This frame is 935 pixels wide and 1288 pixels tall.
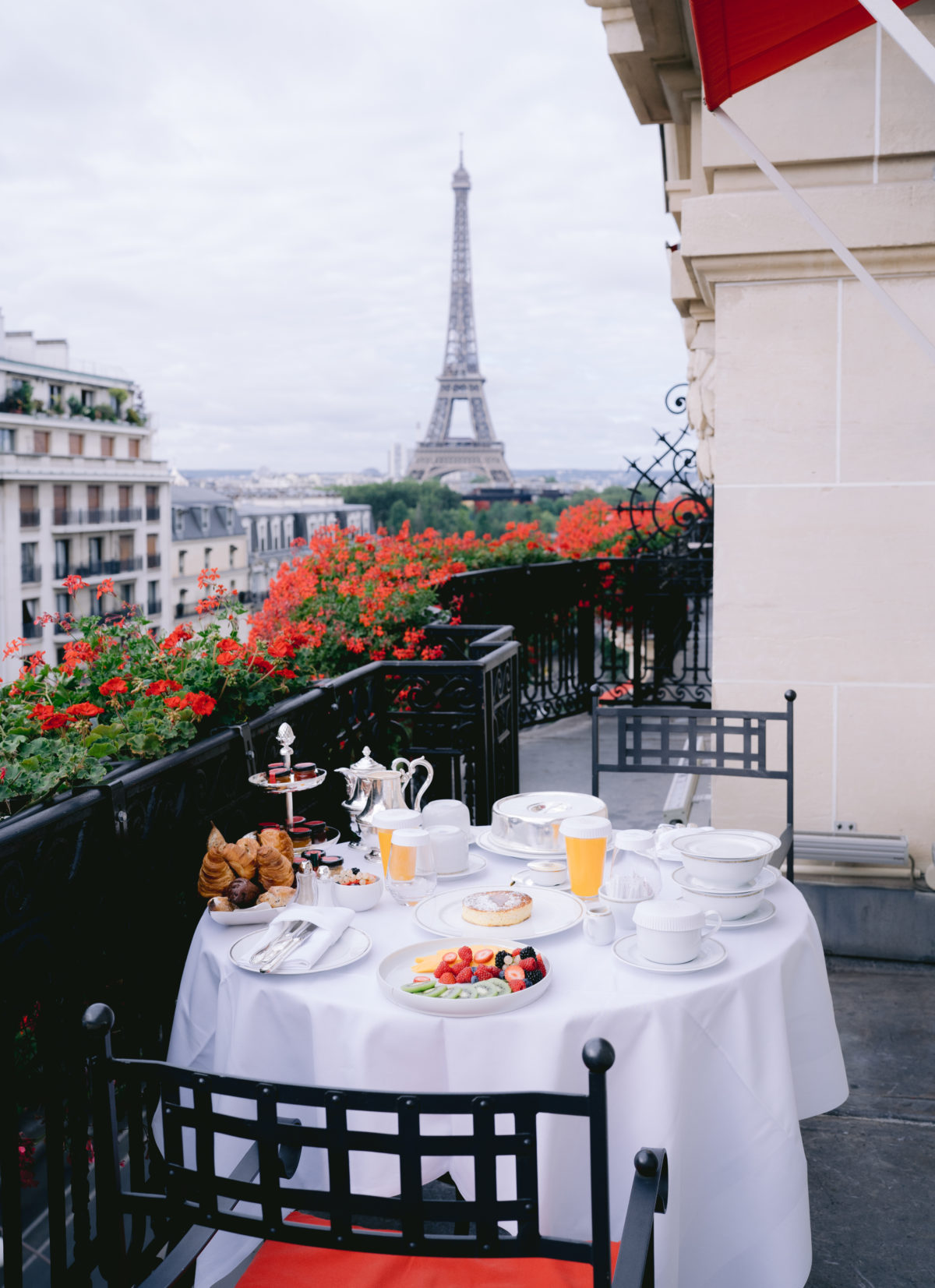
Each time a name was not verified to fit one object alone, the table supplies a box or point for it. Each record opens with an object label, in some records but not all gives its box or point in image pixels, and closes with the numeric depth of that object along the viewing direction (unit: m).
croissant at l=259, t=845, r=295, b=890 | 2.15
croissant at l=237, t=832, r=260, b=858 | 2.17
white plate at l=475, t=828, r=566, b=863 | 2.33
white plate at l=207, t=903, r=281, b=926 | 1.99
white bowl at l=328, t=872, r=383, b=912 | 2.06
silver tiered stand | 2.42
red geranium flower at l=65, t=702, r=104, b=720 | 2.27
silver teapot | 2.42
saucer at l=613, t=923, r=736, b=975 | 1.72
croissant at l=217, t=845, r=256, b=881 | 2.13
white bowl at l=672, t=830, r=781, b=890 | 2.00
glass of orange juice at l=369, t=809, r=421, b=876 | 2.15
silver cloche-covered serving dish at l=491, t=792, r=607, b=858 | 2.37
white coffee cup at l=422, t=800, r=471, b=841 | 2.39
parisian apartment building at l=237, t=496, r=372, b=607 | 53.25
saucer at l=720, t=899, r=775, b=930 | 1.94
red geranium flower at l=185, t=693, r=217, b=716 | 2.48
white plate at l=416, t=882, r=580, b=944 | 1.89
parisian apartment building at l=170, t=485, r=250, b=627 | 57.78
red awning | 2.71
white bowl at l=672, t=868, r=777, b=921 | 1.96
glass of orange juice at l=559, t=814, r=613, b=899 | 2.05
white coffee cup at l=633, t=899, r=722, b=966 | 1.73
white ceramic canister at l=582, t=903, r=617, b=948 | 1.85
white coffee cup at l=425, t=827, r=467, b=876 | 2.25
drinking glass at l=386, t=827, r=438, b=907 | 2.09
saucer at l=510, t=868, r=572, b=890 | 2.18
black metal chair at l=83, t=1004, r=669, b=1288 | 1.01
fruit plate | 1.60
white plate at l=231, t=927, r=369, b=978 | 1.76
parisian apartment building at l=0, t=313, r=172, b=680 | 46.25
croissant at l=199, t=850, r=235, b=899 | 2.12
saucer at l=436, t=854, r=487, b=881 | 2.25
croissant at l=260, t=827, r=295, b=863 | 2.22
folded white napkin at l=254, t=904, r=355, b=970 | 1.79
